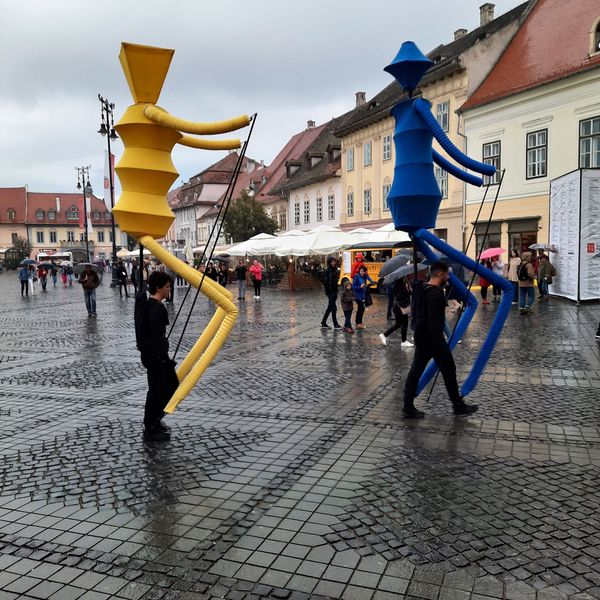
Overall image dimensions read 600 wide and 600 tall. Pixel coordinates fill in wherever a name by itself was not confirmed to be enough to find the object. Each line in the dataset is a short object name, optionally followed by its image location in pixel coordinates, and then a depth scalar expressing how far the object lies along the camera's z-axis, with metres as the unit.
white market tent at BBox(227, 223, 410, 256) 23.62
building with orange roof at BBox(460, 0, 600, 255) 23.95
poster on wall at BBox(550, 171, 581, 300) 17.73
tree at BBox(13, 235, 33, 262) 86.31
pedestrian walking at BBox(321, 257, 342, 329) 13.69
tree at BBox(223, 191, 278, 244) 46.53
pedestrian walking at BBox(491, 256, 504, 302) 18.61
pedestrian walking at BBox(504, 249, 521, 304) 16.65
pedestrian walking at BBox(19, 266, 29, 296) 28.22
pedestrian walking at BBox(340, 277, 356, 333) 13.30
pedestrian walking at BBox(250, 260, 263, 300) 23.42
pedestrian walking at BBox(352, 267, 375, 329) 13.84
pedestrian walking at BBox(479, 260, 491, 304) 18.30
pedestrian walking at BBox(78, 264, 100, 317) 17.11
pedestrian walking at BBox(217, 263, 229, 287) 27.97
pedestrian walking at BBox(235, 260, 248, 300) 22.45
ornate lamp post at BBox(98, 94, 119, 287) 28.02
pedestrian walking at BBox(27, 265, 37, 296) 31.09
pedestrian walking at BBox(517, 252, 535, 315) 15.56
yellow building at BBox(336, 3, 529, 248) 29.50
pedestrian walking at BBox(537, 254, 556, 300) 18.84
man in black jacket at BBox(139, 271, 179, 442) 5.64
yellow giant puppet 5.58
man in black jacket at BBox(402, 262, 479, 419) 6.18
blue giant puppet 6.30
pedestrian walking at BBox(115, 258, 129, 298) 25.96
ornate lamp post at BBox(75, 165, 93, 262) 49.81
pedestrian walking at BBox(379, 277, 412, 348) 11.02
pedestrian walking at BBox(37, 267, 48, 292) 33.12
